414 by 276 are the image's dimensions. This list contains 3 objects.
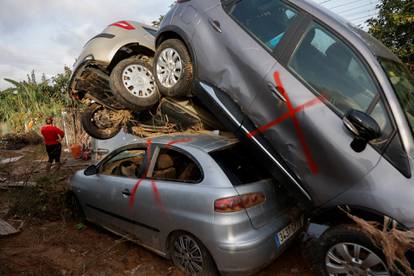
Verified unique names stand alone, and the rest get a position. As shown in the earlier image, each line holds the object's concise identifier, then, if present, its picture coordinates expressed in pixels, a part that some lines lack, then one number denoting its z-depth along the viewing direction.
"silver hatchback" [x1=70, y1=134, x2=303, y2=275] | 2.20
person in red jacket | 7.46
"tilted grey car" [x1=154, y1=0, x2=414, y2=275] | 1.95
